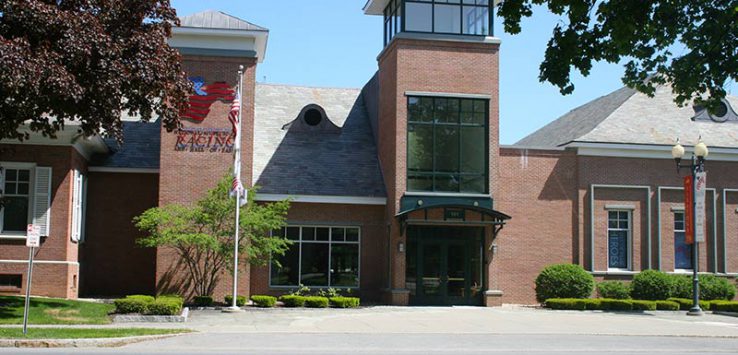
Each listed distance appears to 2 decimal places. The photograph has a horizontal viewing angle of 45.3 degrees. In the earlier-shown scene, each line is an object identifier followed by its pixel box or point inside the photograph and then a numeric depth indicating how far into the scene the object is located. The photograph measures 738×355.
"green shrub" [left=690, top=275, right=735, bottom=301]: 34.19
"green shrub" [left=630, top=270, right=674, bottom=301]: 33.59
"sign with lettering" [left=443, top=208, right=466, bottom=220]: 32.38
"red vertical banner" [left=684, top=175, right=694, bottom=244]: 31.91
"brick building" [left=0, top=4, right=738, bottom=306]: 32.00
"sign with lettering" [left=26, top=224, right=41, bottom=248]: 18.94
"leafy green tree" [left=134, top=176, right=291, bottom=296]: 29.98
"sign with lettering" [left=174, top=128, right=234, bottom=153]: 32.44
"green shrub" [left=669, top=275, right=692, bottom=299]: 33.98
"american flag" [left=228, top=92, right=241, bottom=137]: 28.55
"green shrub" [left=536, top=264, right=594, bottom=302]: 32.97
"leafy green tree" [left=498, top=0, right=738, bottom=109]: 8.88
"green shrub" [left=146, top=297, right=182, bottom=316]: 23.81
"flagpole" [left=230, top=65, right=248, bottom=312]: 28.38
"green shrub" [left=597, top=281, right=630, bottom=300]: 33.72
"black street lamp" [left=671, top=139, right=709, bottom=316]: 30.27
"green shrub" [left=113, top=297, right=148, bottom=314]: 23.92
